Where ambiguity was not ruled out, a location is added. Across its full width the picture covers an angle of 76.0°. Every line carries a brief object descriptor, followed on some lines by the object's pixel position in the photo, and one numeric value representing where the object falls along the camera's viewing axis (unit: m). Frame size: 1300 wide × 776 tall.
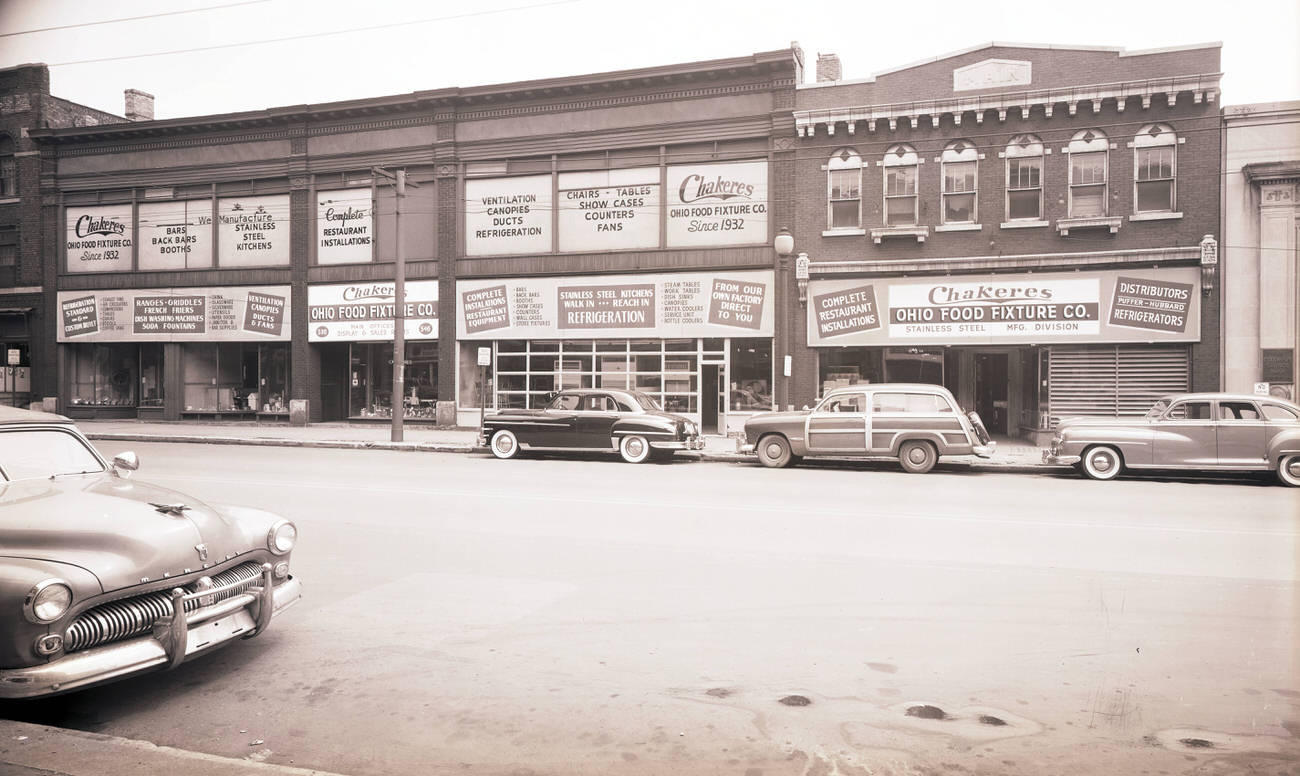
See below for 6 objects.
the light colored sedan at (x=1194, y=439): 13.82
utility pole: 20.94
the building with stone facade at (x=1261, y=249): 18.70
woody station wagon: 15.31
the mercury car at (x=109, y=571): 3.73
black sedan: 17.38
